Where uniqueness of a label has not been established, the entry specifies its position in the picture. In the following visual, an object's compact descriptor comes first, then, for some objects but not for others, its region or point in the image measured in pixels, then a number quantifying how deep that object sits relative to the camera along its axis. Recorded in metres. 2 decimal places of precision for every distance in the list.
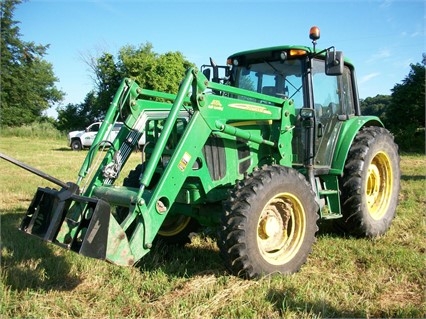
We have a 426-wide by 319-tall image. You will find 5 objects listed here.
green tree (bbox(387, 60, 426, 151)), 20.48
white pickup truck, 23.30
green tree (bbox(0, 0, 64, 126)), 36.28
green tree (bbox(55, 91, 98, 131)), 44.66
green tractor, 3.45
